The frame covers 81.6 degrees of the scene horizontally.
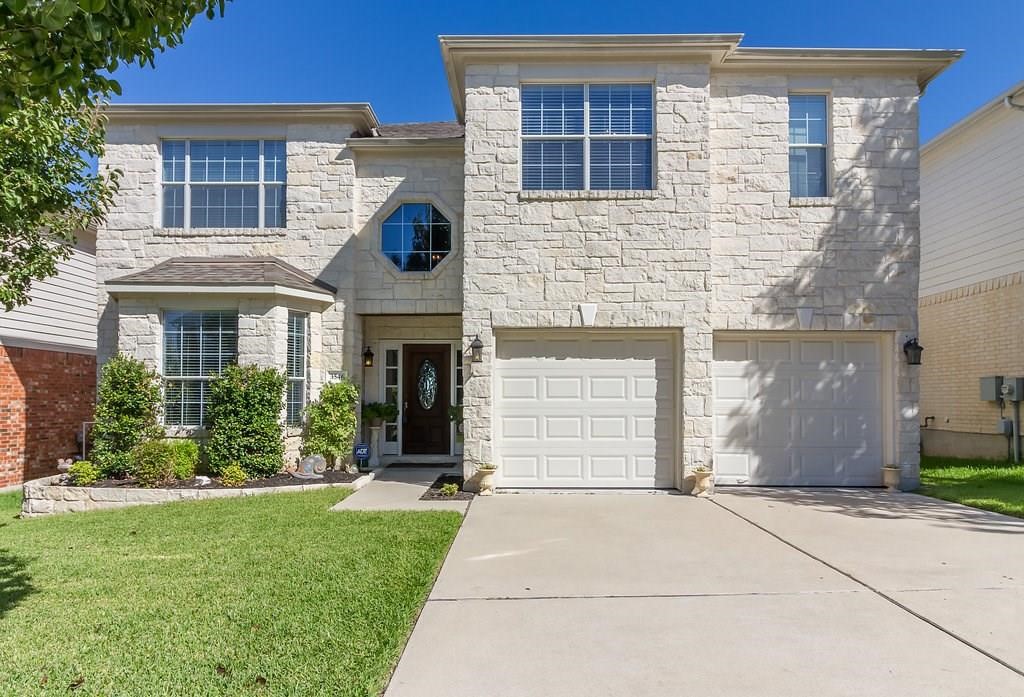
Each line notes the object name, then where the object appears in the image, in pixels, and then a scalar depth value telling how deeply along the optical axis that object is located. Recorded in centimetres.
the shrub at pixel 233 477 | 856
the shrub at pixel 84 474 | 848
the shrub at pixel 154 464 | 846
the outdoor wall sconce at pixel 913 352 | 834
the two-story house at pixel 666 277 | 841
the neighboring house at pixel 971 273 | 1129
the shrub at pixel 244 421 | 884
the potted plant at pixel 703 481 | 807
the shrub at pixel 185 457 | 873
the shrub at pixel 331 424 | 972
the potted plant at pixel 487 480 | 821
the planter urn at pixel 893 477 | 841
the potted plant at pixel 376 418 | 1059
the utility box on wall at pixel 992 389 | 1111
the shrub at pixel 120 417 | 877
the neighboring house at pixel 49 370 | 1011
